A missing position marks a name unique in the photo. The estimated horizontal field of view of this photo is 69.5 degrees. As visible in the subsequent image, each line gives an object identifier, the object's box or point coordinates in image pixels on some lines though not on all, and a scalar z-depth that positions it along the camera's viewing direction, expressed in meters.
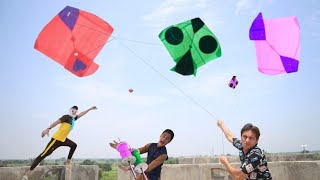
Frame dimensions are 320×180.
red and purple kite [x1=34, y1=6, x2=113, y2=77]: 4.36
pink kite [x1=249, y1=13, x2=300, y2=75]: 4.29
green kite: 4.49
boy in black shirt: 3.43
